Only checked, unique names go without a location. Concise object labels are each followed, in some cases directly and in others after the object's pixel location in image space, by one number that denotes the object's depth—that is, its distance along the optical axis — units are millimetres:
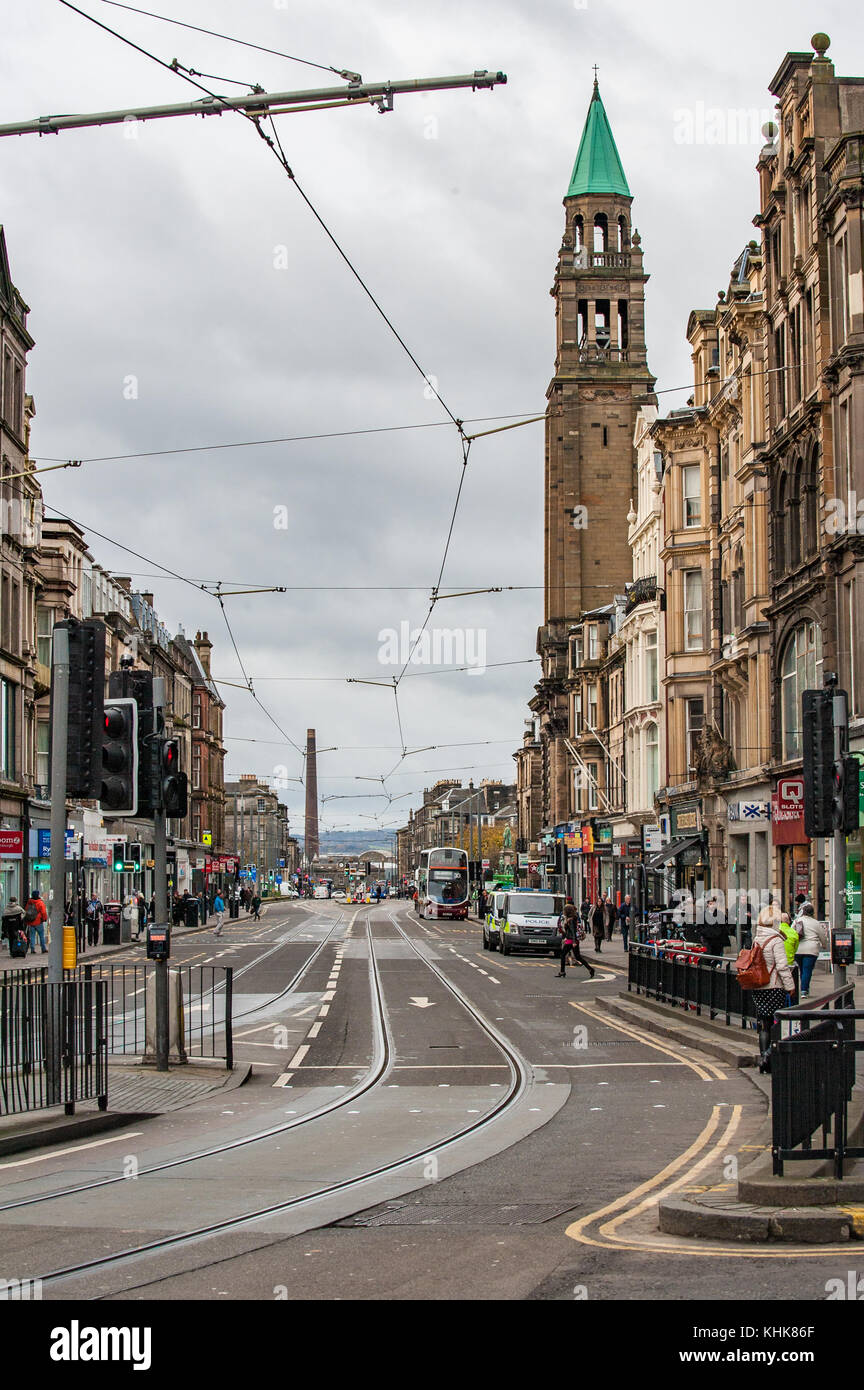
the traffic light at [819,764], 17344
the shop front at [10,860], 44000
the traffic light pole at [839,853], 17438
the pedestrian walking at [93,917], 49106
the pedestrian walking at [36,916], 43094
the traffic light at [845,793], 17266
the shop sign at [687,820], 50781
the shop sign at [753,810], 40000
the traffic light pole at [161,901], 16359
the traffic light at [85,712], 13984
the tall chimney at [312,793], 148750
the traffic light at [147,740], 15914
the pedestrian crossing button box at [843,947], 17034
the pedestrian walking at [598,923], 47909
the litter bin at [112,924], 49562
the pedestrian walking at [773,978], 16500
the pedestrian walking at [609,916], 58594
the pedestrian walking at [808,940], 25750
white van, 47812
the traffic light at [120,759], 14570
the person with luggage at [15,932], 40469
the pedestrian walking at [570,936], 36500
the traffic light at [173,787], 16059
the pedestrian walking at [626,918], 54972
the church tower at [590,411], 93500
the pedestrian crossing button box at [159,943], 16469
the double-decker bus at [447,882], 85438
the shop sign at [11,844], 43812
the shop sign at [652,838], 46031
